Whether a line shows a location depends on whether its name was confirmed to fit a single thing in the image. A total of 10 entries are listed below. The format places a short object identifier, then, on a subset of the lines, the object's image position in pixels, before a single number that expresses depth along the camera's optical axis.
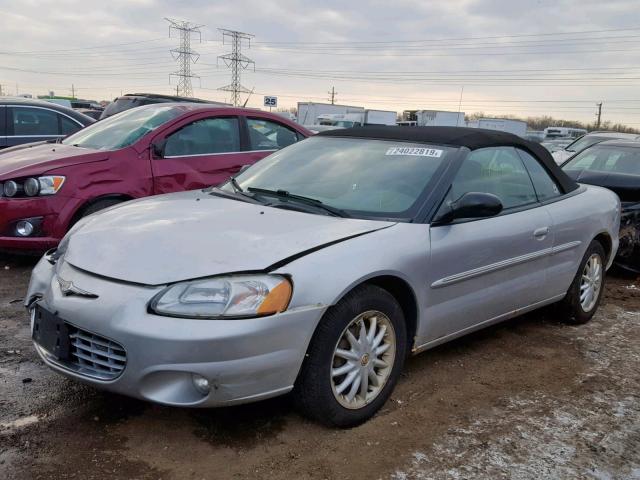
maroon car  5.01
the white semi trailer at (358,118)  31.58
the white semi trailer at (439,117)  39.41
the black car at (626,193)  5.97
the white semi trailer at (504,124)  37.91
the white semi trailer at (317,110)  38.19
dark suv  11.74
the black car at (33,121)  7.54
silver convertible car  2.48
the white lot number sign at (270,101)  38.50
